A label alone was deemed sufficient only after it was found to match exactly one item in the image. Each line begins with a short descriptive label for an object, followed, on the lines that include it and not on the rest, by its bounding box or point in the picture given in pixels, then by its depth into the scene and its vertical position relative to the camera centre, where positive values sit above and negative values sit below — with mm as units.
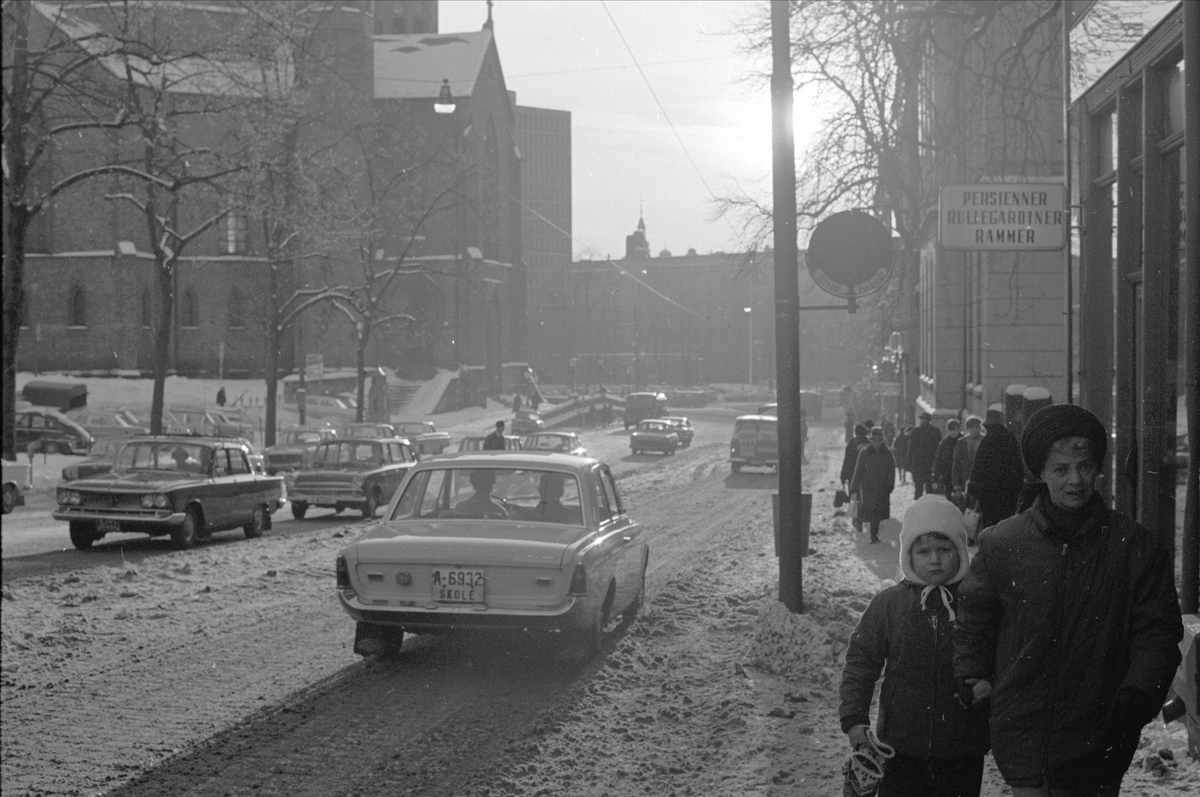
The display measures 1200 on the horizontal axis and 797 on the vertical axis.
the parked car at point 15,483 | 22875 -1839
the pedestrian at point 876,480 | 18031 -1434
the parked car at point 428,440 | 39662 -1912
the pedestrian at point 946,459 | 16344 -1053
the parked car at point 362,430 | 37688 -1483
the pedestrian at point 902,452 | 29141 -1728
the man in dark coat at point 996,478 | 10758 -846
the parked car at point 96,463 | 27078 -1706
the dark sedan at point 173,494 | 17281 -1542
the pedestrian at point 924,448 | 20828 -1156
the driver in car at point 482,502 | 9852 -930
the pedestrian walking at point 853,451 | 20438 -1305
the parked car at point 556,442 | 32156 -1613
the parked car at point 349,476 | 23484 -1754
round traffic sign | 11117 +1012
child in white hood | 4262 -979
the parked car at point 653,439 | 47125 -2226
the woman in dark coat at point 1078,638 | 3727 -746
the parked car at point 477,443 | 30234 -1730
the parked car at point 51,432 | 41309 -1612
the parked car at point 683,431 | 53125 -2198
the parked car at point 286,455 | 34219 -1989
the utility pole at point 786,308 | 11305 +581
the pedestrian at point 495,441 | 25516 -1226
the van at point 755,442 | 36938 -1850
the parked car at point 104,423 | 44312 -1455
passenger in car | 9875 -955
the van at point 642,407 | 66625 -1554
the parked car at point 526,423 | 58781 -2055
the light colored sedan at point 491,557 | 8828 -1210
